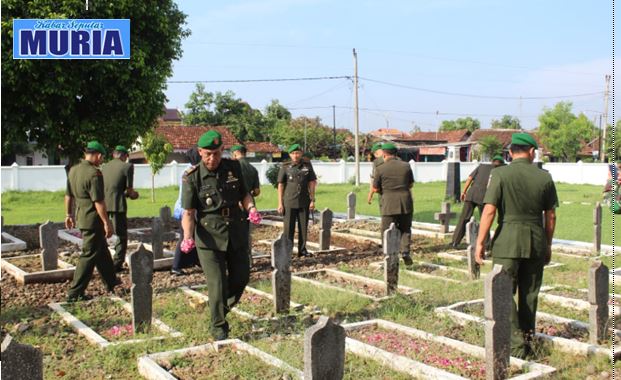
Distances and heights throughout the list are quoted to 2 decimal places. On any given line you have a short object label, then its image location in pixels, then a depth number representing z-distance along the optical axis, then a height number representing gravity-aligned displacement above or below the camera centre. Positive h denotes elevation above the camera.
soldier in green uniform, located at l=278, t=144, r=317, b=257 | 9.36 -0.47
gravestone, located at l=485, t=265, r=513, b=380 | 4.16 -1.15
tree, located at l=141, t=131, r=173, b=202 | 19.92 +0.41
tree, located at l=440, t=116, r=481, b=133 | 76.94 +5.02
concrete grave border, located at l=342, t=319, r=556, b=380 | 4.38 -1.57
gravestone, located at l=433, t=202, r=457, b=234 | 12.40 -1.15
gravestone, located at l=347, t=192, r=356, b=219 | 14.61 -1.06
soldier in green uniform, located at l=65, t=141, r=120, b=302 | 6.84 -0.67
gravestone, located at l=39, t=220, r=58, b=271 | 8.54 -1.26
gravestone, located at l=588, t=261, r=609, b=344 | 5.02 -1.20
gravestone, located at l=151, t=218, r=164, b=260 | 8.83 -1.16
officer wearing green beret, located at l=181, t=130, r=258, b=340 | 5.25 -0.57
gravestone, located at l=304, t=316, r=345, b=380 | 3.33 -1.08
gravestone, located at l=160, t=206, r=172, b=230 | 10.70 -0.96
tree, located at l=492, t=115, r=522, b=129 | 80.94 +5.47
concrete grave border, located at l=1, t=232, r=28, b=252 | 10.36 -1.49
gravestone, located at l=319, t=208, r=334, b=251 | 10.20 -1.16
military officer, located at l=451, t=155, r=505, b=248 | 9.69 -0.44
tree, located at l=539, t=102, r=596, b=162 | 54.50 +3.01
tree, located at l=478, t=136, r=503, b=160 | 48.59 +1.38
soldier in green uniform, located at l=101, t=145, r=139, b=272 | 8.48 -0.48
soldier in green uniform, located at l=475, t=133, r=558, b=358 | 4.85 -0.53
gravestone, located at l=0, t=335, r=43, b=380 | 2.62 -0.90
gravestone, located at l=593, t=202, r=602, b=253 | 10.24 -1.14
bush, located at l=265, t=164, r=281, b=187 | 25.59 -0.52
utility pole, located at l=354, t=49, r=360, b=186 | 30.59 +2.37
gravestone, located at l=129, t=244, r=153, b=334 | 5.46 -1.18
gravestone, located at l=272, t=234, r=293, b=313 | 6.22 -1.19
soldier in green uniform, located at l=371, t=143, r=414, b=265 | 8.77 -0.44
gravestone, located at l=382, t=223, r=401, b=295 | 7.00 -1.14
